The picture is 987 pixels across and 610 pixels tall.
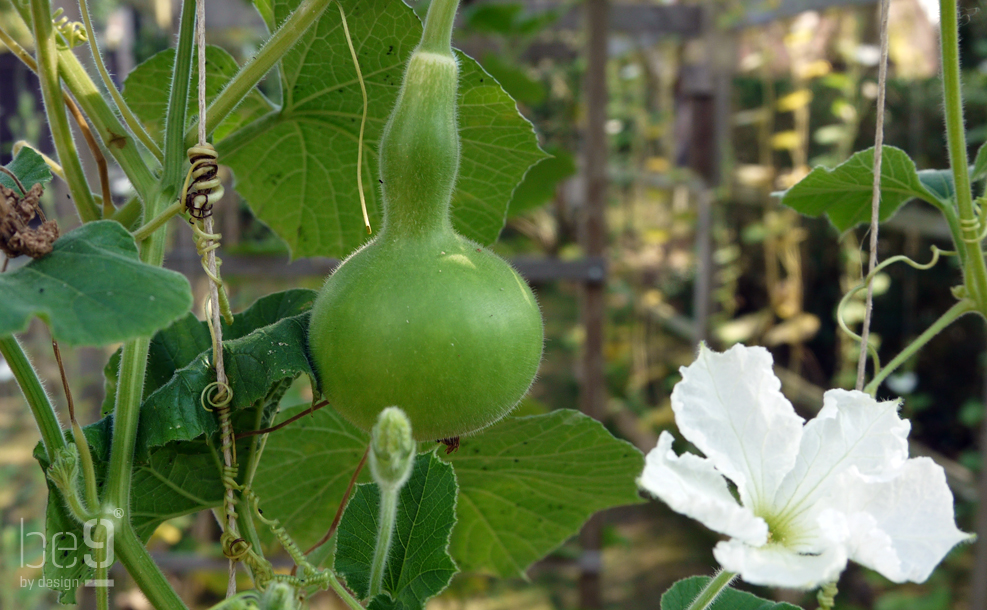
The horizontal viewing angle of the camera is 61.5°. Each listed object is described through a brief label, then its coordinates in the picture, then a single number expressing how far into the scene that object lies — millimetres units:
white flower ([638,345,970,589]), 380
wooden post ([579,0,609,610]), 2531
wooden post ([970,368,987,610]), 1904
